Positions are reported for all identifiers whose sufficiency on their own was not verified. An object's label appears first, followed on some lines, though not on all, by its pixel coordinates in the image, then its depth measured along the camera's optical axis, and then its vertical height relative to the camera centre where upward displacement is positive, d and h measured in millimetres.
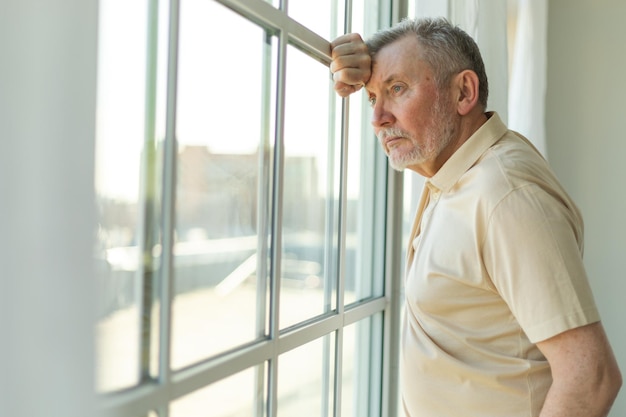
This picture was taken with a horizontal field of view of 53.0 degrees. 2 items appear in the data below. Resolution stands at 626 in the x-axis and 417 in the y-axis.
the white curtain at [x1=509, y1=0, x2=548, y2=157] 2377 +535
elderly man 1067 -64
